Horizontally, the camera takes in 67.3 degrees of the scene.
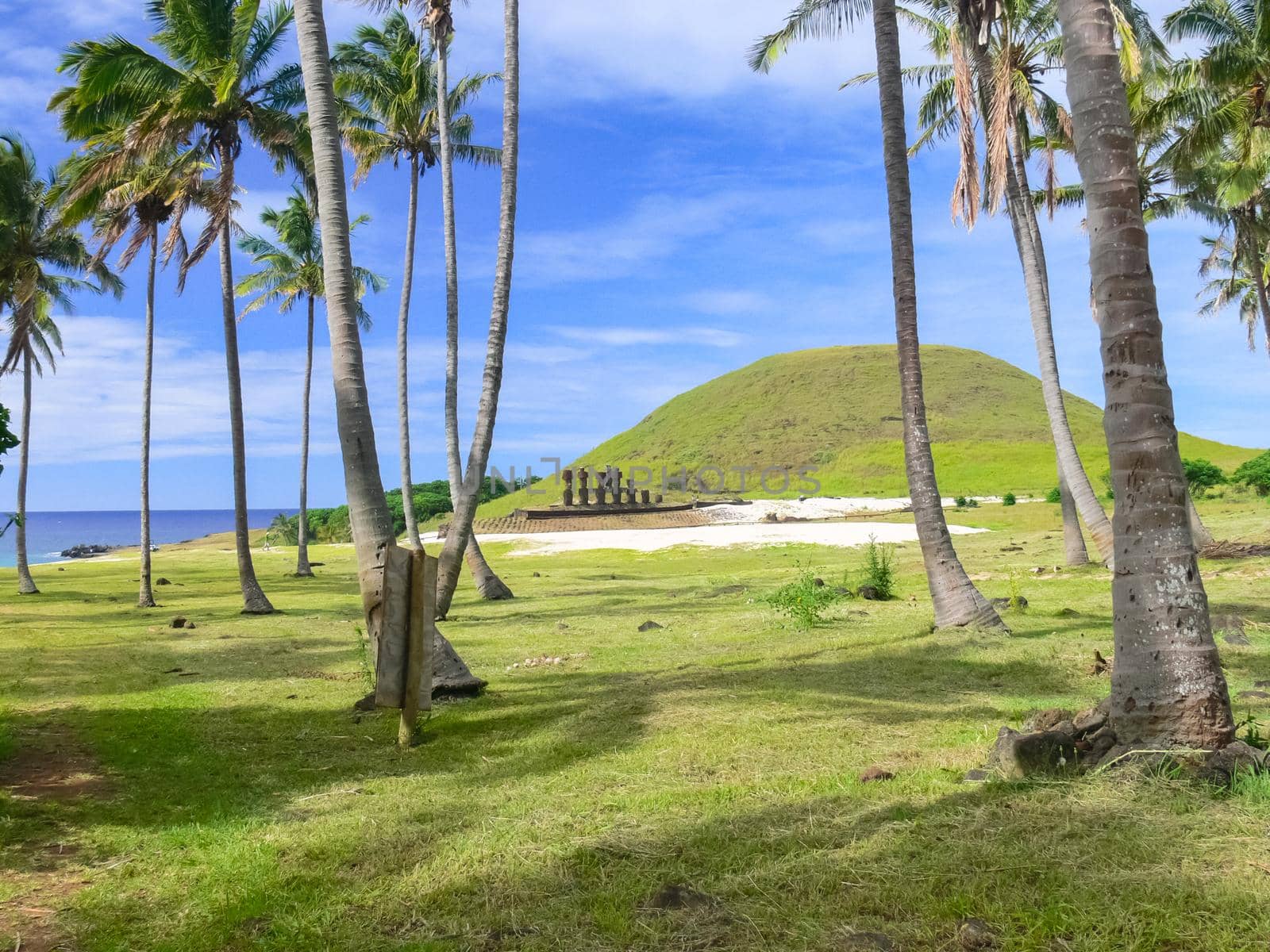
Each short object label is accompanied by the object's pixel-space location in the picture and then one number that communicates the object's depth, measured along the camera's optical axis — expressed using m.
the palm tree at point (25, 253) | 27.52
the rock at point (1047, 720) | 6.66
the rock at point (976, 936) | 3.88
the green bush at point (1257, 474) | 42.22
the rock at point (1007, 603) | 14.03
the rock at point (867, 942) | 3.86
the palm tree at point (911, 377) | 12.31
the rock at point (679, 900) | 4.37
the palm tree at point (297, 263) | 33.12
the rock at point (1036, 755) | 5.85
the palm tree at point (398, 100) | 25.12
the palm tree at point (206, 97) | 19.91
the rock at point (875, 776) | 6.11
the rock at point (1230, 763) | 5.42
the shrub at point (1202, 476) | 44.81
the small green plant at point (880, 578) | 16.52
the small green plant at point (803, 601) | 13.38
